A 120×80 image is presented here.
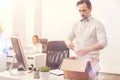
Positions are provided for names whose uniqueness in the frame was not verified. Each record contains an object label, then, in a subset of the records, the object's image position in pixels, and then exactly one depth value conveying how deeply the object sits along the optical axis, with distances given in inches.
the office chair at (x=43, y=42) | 181.3
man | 102.6
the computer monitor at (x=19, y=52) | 90.7
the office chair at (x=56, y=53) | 140.2
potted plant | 83.6
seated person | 137.1
